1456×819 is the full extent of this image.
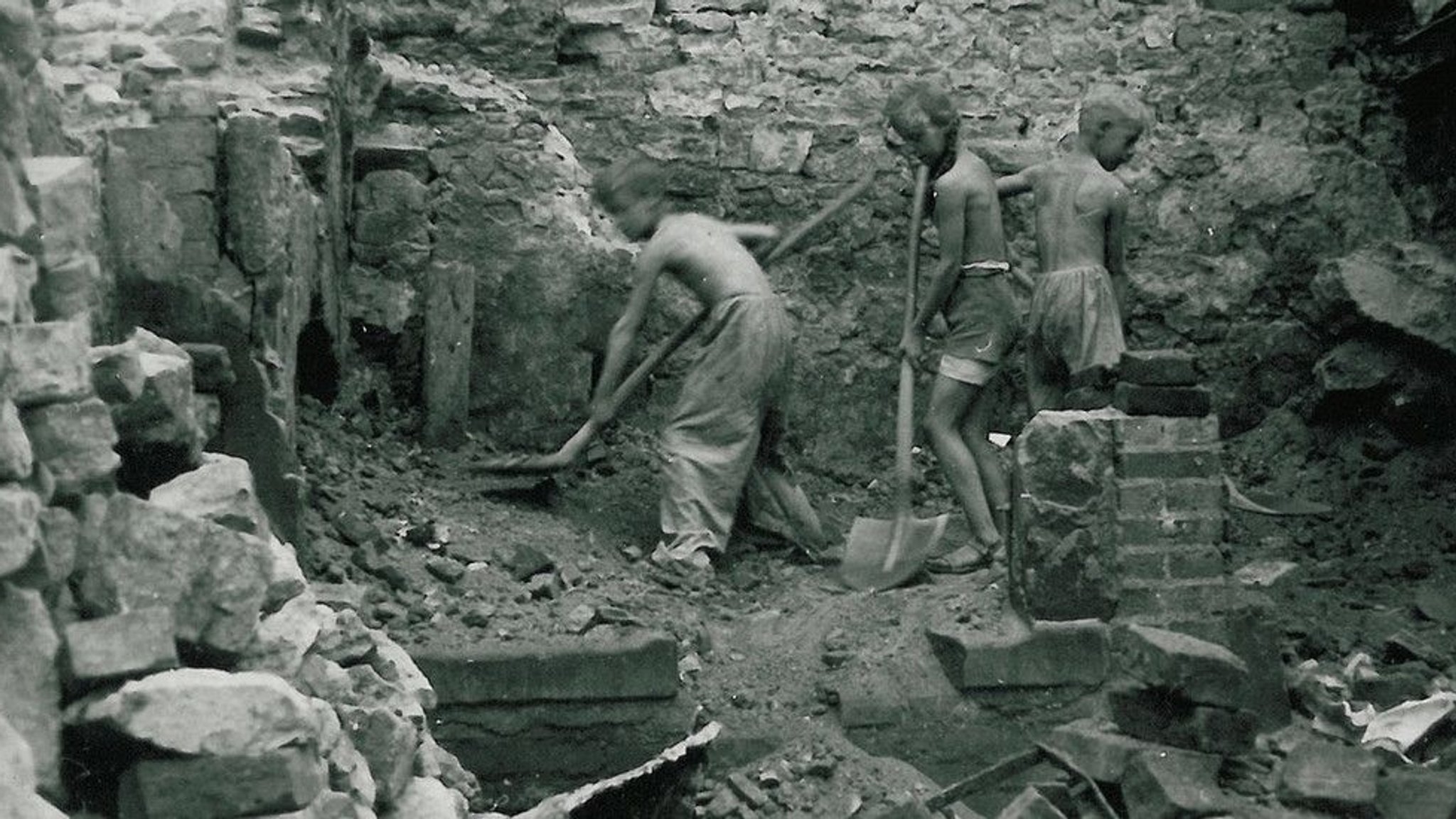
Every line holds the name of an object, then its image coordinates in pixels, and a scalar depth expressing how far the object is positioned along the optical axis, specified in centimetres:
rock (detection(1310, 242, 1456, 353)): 791
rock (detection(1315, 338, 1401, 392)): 798
